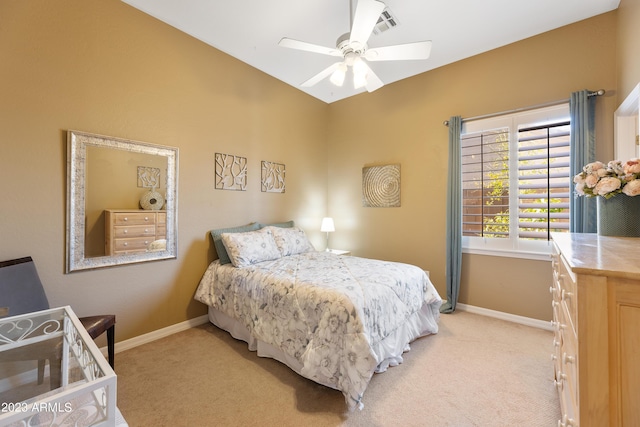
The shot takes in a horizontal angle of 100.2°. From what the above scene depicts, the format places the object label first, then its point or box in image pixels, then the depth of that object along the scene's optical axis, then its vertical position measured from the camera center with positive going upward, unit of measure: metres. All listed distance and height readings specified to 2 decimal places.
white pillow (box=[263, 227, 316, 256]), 3.14 -0.31
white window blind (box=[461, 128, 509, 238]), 2.99 +0.37
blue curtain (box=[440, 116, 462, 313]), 3.13 -0.03
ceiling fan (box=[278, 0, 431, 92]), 1.83 +1.27
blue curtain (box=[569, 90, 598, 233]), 2.38 +0.61
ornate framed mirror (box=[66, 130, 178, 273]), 2.11 +0.12
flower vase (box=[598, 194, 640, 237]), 1.58 -0.01
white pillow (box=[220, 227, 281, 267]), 2.69 -0.34
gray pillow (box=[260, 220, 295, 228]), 3.55 -0.12
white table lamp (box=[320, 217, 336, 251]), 4.05 -0.15
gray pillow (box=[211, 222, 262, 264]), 2.85 -0.28
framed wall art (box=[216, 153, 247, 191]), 3.05 +0.51
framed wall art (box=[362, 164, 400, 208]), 3.73 +0.42
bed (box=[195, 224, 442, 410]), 1.71 -0.71
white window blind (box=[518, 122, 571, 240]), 2.65 +0.36
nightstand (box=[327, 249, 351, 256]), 3.93 -0.55
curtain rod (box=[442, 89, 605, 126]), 2.41 +1.12
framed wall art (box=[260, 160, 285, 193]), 3.53 +0.51
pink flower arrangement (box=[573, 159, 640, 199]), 1.50 +0.21
